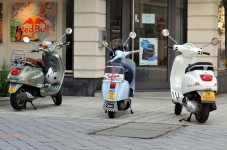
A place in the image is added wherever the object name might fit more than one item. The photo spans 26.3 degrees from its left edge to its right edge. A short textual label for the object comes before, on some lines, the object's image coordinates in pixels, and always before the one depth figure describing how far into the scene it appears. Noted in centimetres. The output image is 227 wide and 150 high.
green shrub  1269
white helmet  1138
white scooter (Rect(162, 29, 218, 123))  910
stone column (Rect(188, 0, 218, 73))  1402
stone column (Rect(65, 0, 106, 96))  1371
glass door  1464
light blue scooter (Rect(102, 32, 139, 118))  974
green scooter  1062
